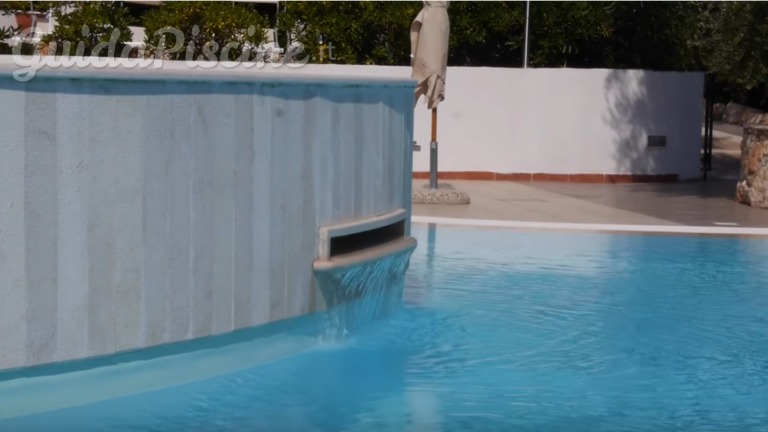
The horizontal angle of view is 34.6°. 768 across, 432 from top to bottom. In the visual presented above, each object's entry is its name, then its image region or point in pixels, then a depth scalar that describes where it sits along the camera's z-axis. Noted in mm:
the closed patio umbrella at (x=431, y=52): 15070
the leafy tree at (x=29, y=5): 22000
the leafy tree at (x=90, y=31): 20875
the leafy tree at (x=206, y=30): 21141
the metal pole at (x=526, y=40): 19797
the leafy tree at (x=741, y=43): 15468
